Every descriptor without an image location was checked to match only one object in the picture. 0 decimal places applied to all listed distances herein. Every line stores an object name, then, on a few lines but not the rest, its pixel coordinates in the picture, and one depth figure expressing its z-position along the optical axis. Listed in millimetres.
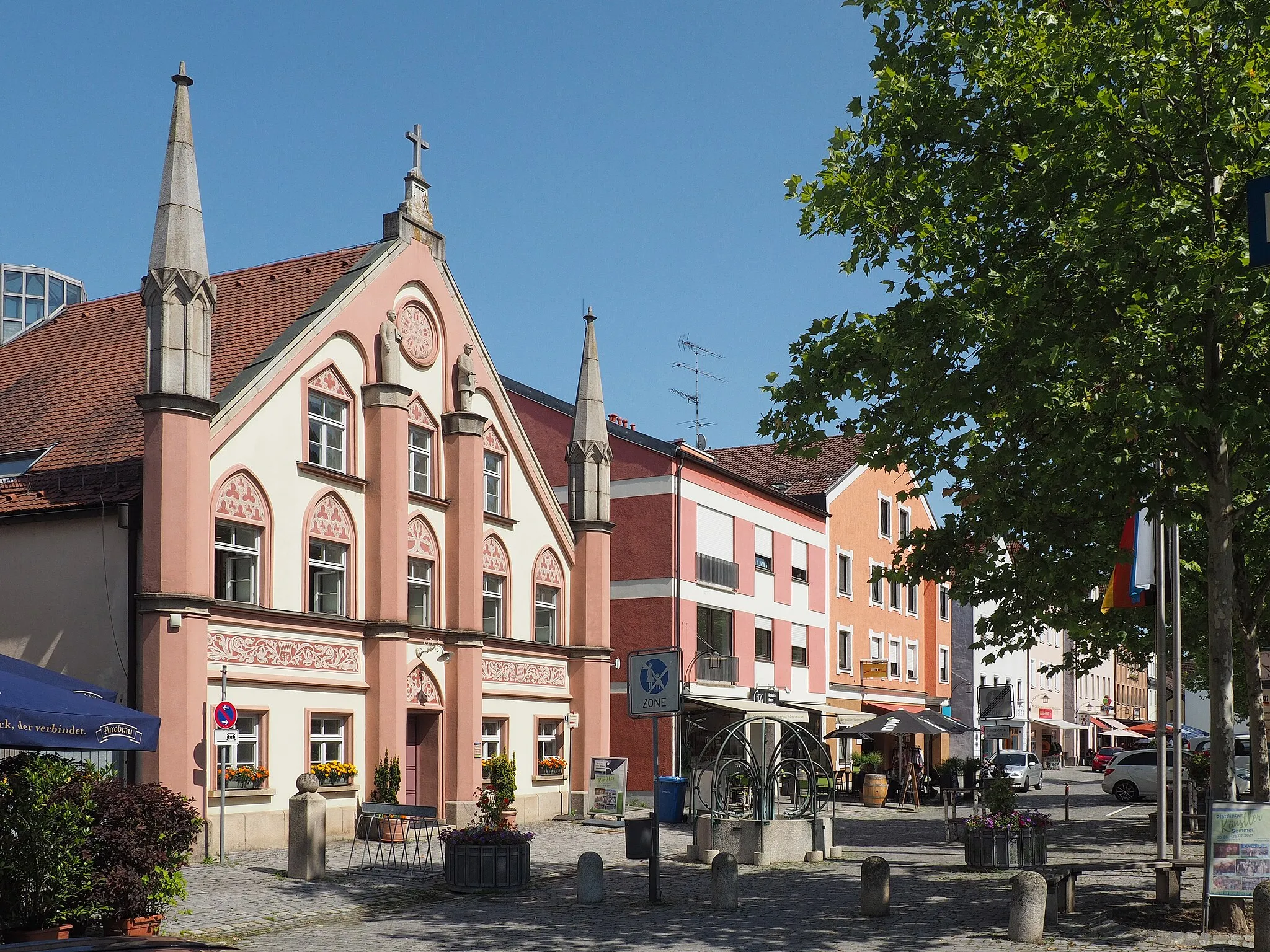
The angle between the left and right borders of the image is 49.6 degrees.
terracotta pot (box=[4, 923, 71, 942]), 11719
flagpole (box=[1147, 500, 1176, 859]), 17062
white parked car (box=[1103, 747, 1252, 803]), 43625
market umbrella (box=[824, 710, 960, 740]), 34875
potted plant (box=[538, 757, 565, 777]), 30953
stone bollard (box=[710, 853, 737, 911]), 15680
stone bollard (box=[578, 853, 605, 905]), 16172
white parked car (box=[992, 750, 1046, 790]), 50656
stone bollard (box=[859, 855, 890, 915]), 14938
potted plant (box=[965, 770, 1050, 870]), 19406
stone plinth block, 18188
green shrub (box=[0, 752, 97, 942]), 11922
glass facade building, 41750
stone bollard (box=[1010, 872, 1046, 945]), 13164
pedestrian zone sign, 15539
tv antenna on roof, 51100
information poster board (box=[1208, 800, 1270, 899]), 12898
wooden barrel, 38500
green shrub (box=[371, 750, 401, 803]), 24922
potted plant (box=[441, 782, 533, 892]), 17453
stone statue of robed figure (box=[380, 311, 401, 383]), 26406
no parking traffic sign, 20719
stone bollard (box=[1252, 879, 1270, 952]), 11914
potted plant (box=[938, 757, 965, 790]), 35250
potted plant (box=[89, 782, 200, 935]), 12336
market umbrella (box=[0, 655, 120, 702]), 12638
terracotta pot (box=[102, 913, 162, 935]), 12383
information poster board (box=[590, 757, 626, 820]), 30172
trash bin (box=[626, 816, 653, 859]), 16531
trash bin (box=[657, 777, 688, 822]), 30438
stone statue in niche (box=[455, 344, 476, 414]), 28734
